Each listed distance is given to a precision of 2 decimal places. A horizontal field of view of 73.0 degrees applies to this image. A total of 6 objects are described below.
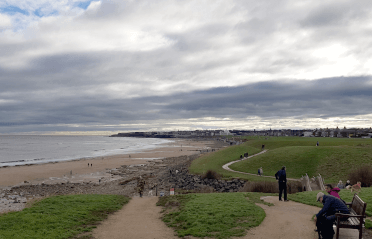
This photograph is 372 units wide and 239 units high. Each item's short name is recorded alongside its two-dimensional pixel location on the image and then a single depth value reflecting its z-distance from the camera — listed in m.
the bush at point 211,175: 32.28
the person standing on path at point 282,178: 14.25
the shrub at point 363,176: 22.01
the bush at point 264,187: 20.56
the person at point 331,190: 9.37
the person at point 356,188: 14.09
